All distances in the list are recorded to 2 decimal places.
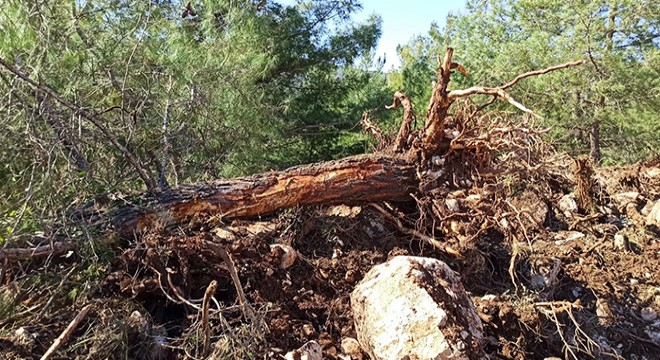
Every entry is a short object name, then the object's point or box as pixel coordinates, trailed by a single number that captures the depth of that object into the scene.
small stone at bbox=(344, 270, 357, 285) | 2.82
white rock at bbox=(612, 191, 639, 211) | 3.98
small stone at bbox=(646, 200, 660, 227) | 3.73
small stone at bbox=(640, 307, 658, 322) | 3.00
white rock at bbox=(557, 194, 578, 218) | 3.87
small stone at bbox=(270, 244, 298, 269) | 2.80
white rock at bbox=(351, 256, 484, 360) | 2.12
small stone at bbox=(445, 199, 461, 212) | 3.23
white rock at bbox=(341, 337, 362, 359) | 2.38
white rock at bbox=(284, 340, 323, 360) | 2.20
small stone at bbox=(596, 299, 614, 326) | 2.91
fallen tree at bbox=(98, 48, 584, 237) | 2.88
